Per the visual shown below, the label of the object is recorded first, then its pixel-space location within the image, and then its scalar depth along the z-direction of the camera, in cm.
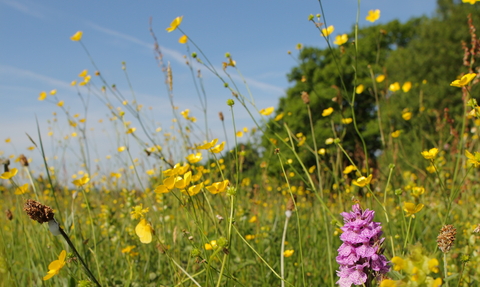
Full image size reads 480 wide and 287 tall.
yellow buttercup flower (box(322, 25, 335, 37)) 78
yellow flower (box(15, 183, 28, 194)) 69
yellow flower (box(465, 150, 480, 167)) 55
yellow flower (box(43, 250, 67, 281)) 51
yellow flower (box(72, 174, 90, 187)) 64
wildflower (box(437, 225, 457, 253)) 49
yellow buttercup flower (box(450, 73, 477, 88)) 61
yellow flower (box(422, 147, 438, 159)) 59
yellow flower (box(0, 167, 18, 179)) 67
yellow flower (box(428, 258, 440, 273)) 40
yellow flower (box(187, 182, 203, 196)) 55
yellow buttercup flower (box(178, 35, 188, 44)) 90
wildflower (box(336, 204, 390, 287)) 49
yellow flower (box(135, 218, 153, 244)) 52
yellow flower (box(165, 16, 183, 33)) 82
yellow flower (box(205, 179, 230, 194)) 56
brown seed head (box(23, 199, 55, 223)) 50
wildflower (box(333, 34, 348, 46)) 88
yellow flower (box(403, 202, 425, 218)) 52
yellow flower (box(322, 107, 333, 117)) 93
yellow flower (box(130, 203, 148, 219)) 55
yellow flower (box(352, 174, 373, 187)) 57
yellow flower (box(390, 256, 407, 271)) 40
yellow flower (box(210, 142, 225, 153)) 63
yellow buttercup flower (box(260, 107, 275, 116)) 89
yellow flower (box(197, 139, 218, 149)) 61
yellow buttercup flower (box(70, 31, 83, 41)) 114
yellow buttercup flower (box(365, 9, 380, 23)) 92
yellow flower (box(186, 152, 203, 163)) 67
